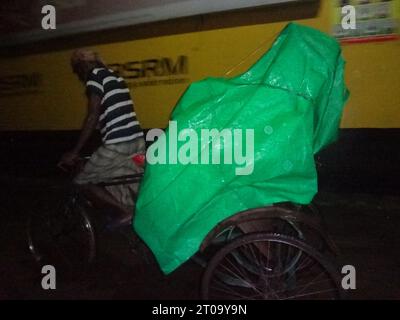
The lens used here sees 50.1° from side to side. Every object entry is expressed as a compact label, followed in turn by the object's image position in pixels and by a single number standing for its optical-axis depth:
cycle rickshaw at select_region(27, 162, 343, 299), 2.73
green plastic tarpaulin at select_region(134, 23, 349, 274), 2.63
